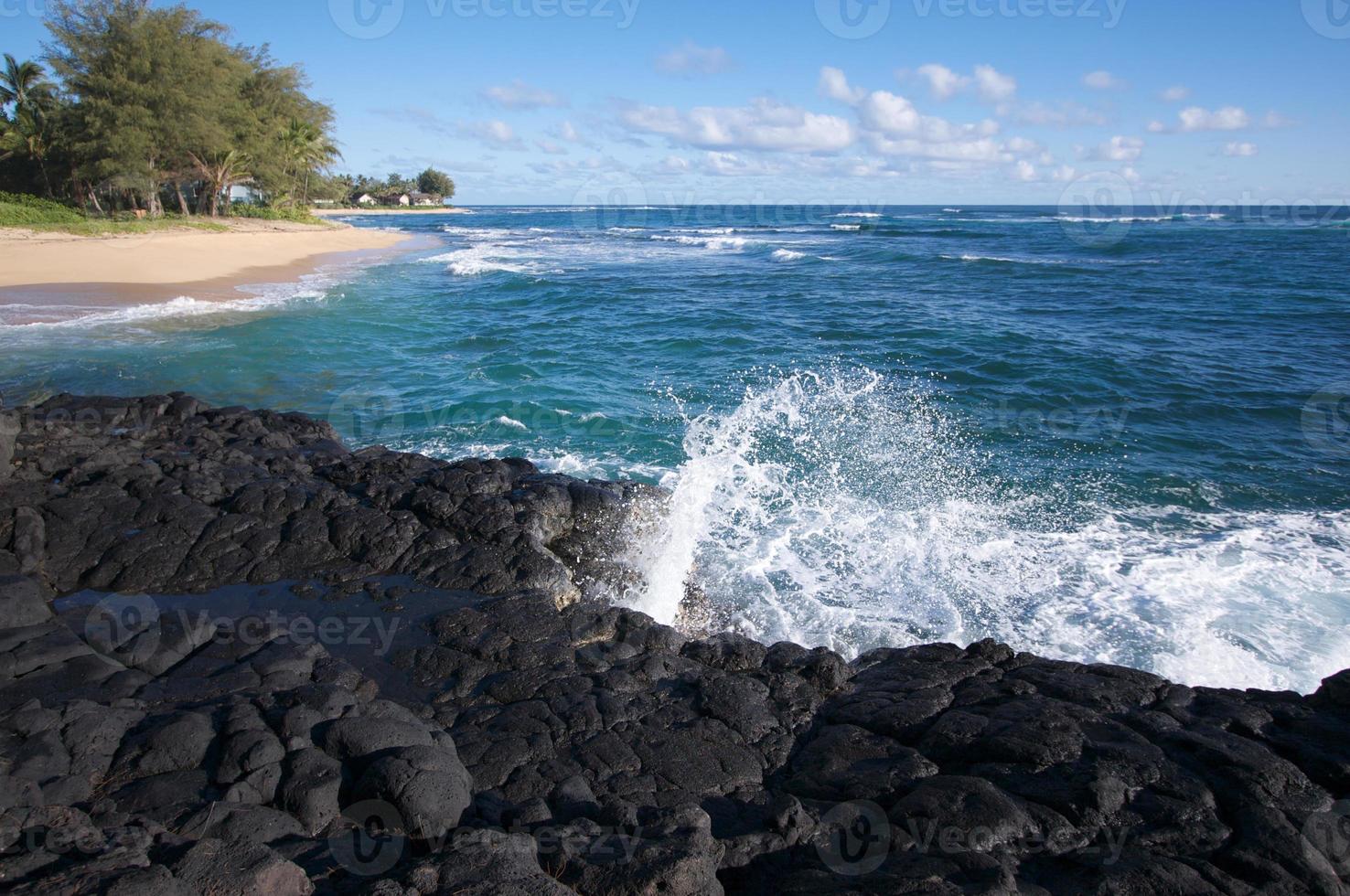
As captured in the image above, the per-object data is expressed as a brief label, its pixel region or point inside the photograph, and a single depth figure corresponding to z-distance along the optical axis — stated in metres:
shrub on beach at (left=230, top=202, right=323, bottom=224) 48.47
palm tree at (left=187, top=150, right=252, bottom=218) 41.22
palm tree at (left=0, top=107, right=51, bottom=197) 35.44
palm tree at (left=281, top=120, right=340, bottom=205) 51.47
